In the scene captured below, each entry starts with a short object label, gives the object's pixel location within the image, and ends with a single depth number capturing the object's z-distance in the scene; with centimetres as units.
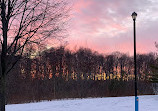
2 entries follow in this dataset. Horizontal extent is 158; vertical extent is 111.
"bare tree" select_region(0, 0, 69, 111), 818
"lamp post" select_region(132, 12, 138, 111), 1181
